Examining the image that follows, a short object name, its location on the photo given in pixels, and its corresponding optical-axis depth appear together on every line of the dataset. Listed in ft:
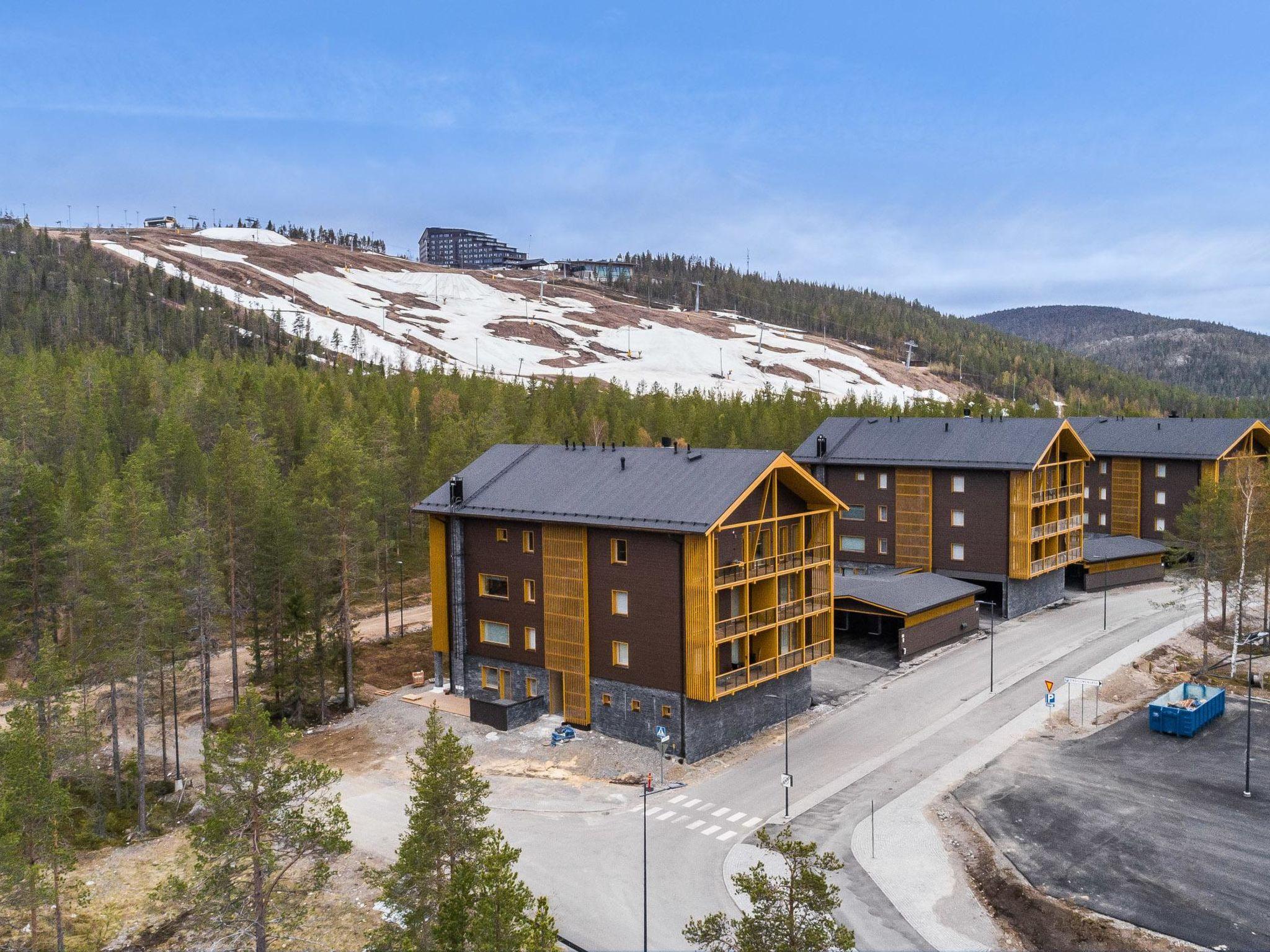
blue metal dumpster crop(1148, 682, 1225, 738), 120.98
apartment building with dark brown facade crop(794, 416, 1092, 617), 186.50
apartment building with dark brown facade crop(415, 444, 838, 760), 116.37
